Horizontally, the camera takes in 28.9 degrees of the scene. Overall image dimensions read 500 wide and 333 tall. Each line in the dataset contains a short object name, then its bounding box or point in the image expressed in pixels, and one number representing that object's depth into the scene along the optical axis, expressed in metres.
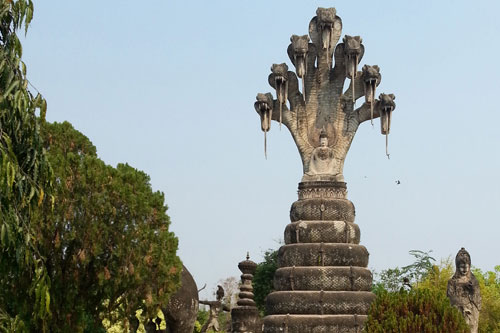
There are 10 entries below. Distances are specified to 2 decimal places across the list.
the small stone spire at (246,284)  34.13
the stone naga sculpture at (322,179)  31.09
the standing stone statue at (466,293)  26.56
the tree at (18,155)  13.70
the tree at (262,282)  54.44
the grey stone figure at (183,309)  27.89
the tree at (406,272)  55.25
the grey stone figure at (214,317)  38.31
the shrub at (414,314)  21.03
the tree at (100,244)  22.67
